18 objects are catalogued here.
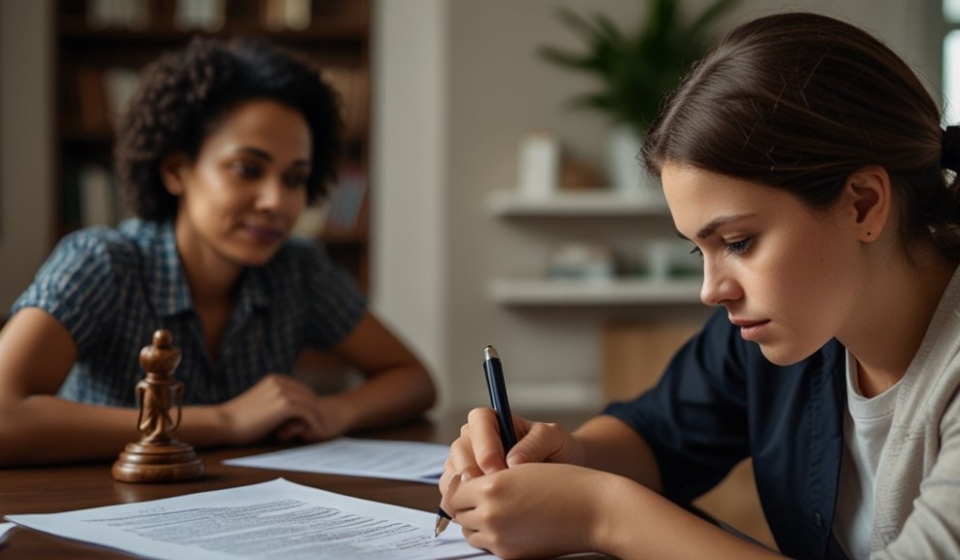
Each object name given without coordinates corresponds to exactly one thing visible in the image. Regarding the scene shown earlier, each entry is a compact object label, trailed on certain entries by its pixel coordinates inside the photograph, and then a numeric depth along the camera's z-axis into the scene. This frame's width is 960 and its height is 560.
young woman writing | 0.87
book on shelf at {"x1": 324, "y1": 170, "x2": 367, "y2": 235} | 4.08
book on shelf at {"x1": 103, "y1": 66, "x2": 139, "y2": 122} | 3.95
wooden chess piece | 1.14
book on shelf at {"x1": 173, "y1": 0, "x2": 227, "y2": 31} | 3.97
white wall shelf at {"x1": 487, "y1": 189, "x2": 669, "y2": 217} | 3.86
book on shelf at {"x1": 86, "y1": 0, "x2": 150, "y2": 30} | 3.93
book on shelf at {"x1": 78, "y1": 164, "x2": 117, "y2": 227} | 3.96
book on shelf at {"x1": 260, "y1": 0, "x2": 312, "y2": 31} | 4.03
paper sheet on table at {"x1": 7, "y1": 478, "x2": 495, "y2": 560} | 0.85
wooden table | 1.04
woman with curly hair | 1.61
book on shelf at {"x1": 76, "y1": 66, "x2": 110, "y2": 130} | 3.94
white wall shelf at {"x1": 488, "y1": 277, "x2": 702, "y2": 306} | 3.89
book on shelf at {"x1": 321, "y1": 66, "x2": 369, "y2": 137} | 4.03
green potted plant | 3.86
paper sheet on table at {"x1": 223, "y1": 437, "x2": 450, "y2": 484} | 1.22
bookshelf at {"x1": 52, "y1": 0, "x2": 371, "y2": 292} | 3.95
